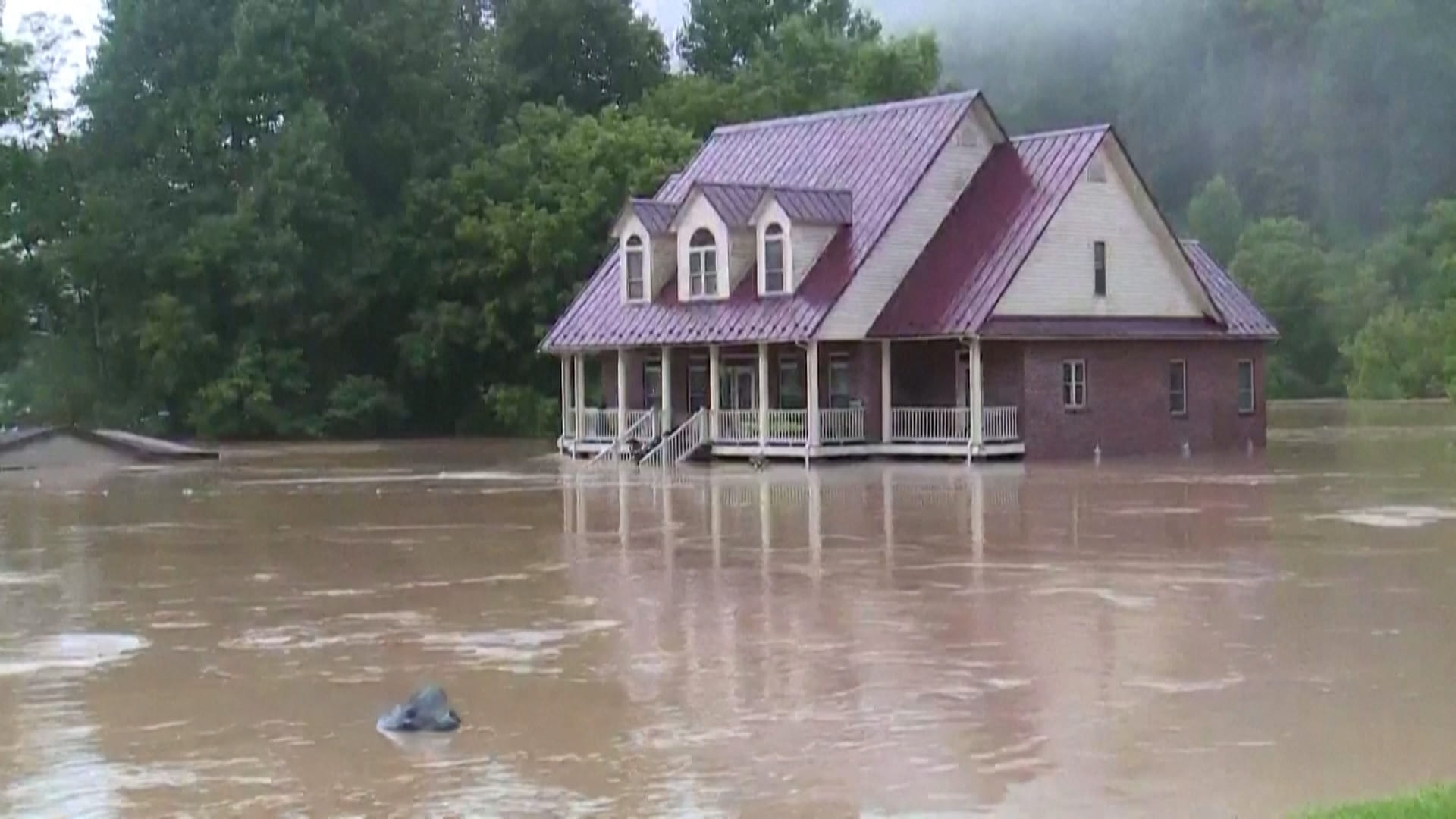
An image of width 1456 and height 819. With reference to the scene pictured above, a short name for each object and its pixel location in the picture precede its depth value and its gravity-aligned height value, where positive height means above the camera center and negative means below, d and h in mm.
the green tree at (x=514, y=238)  56688 +4497
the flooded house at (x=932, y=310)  39688 +1579
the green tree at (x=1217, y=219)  104375 +8496
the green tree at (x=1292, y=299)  93938 +3829
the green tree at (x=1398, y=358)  87062 +901
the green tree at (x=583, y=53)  68750 +11765
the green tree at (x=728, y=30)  81938 +14719
